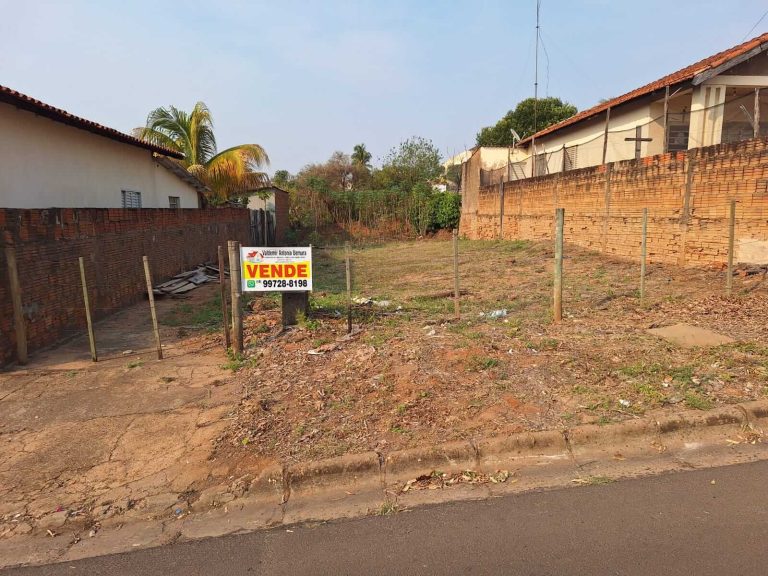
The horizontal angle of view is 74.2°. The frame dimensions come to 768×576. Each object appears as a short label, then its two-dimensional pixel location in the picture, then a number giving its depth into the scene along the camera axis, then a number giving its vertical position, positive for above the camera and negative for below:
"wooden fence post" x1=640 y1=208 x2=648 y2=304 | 8.24 -1.06
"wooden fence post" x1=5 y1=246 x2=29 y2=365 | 6.29 -1.08
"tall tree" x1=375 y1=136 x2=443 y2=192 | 40.72 +3.93
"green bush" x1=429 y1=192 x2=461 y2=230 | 29.78 +0.17
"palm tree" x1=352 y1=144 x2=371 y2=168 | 57.17 +6.77
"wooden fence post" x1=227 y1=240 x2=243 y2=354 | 6.39 -1.00
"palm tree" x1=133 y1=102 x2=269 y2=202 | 22.16 +3.03
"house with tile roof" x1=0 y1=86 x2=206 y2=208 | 9.98 +1.39
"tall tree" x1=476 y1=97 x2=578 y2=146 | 39.95 +7.56
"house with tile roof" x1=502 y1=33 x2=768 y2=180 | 13.63 +3.06
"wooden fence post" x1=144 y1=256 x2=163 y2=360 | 6.31 -1.31
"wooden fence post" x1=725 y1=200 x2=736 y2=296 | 8.05 -0.63
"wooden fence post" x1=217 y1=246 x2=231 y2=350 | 6.68 -1.32
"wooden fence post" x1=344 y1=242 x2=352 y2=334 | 6.99 -1.44
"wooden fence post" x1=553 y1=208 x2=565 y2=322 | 7.07 -0.80
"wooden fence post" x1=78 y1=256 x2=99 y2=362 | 6.23 -1.38
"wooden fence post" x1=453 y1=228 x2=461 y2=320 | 7.64 -1.33
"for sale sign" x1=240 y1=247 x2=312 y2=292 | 6.60 -0.71
